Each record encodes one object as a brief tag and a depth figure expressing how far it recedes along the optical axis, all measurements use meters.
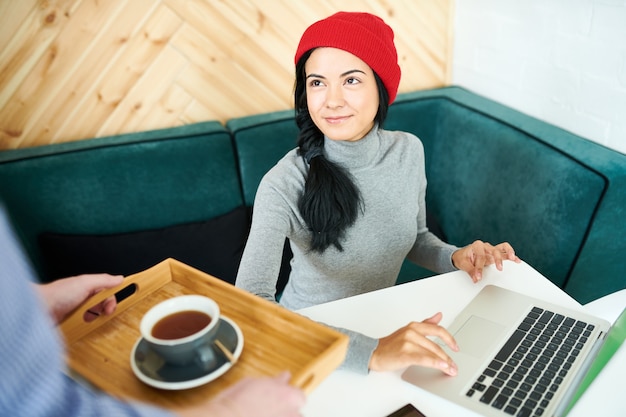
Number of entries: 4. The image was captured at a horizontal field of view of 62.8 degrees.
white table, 0.84
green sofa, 1.58
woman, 1.19
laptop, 0.83
